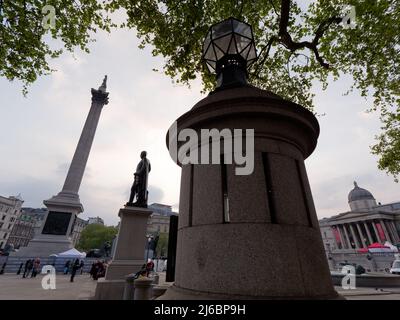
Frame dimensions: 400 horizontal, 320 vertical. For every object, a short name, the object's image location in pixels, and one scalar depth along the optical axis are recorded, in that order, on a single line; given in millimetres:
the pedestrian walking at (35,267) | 18000
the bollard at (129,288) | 6777
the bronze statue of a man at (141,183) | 10305
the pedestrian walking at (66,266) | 21709
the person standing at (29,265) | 18027
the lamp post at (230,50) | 4785
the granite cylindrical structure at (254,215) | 2810
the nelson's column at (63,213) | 24219
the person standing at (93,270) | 18128
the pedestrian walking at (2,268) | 19375
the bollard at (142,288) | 5573
